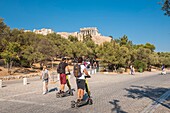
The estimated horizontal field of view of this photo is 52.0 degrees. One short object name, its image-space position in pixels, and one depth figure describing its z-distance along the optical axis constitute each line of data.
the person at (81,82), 6.88
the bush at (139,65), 38.63
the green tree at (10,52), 23.88
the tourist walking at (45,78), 10.00
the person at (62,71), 8.86
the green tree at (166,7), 6.86
